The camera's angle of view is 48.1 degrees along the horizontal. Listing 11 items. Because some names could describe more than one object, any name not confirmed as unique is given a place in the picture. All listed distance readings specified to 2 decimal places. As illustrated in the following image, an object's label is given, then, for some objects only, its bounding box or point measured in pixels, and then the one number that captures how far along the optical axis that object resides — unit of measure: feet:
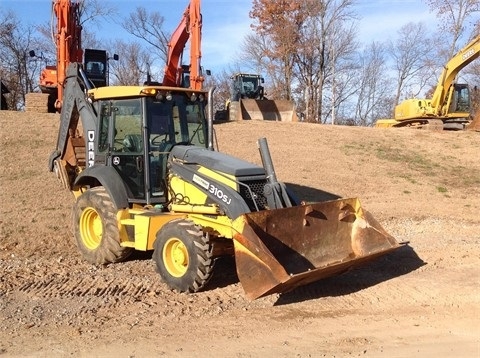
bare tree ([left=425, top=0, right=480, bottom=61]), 130.36
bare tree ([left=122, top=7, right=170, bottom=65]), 141.90
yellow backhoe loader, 19.63
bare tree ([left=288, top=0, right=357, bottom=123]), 136.26
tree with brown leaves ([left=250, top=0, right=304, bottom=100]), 131.95
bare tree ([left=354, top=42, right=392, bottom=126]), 171.53
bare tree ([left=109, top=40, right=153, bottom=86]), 154.61
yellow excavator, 84.52
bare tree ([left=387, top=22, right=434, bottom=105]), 168.35
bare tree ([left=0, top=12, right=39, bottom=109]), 133.08
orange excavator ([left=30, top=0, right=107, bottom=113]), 51.29
